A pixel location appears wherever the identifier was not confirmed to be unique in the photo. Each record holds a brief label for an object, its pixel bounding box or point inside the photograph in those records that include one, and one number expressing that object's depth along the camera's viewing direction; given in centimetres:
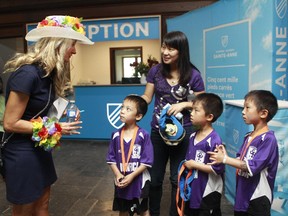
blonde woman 176
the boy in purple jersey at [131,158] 231
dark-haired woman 241
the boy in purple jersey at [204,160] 215
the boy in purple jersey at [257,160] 189
